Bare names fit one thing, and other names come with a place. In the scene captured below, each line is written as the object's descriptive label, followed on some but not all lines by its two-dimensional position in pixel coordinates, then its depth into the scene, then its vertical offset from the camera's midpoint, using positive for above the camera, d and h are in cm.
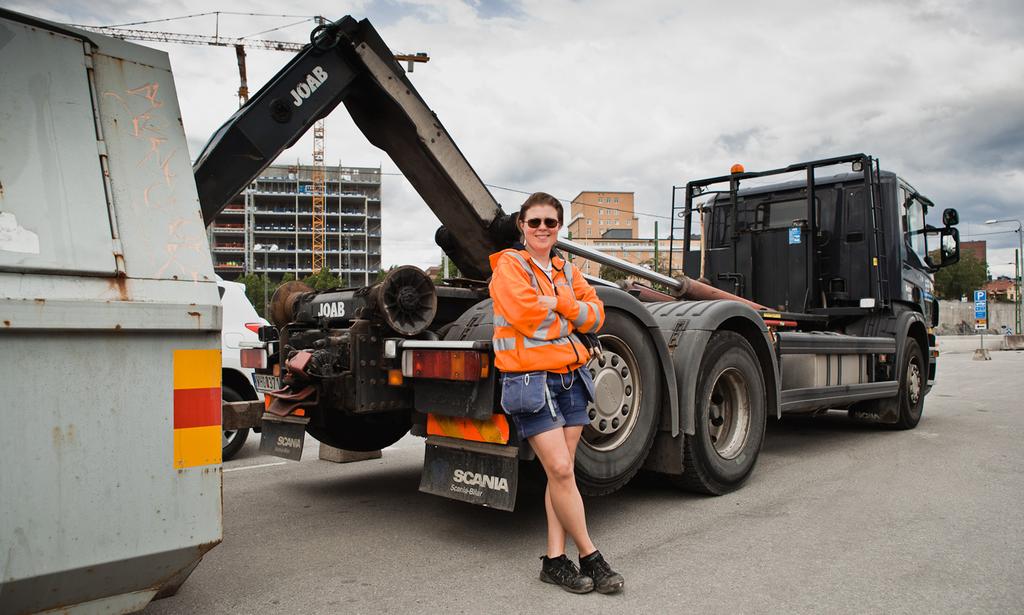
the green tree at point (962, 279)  8869 +349
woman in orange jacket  356 -25
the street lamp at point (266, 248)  11294 +1027
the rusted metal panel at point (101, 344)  238 -8
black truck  420 -25
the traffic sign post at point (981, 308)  3528 +4
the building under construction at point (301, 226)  11381 +1406
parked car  738 -26
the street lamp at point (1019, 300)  4734 +52
